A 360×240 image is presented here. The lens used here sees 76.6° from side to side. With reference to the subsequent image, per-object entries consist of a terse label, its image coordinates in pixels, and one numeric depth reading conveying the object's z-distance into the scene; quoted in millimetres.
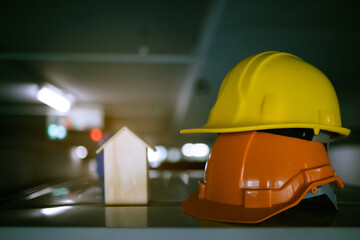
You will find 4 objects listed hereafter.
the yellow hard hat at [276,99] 497
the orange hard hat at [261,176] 455
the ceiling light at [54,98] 2103
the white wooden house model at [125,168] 594
